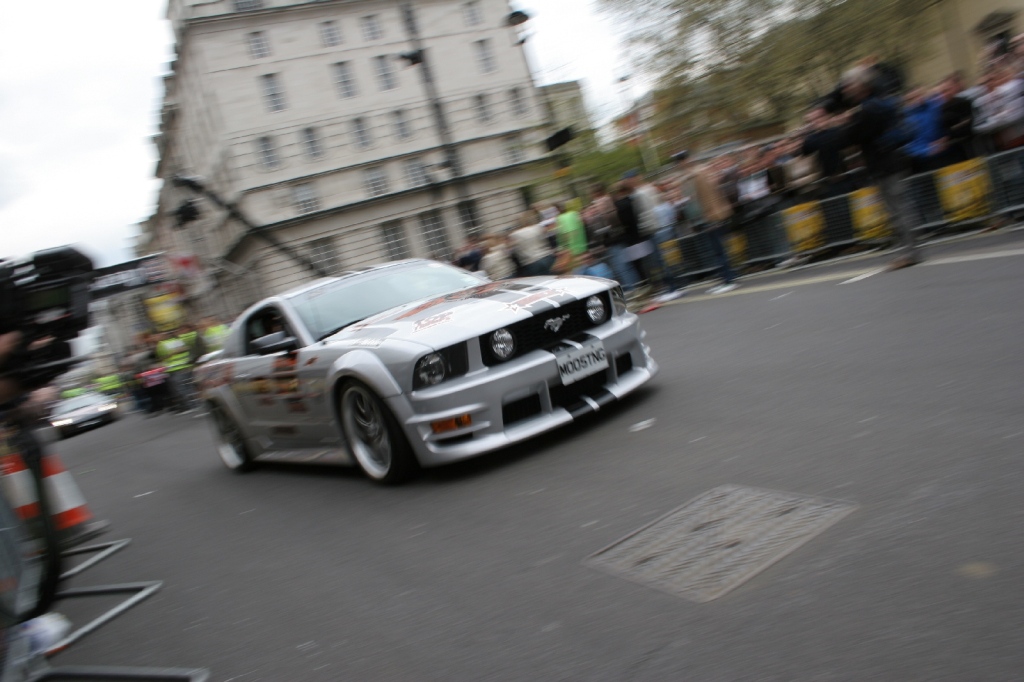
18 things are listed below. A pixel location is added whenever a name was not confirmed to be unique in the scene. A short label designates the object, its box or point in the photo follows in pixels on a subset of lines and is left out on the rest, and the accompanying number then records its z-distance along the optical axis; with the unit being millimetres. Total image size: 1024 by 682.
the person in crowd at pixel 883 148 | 9734
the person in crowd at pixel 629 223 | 13750
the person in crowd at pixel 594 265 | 15156
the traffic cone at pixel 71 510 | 5516
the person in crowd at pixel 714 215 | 12711
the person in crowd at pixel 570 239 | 15141
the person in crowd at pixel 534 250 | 15594
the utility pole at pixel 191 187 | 28047
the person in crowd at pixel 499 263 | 16156
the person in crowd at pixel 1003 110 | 10531
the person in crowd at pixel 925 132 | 11500
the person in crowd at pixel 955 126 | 11297
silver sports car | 5801
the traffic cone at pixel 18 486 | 4074
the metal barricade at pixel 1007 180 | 10250
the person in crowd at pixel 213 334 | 19172
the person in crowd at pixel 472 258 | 18594
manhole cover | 3488
